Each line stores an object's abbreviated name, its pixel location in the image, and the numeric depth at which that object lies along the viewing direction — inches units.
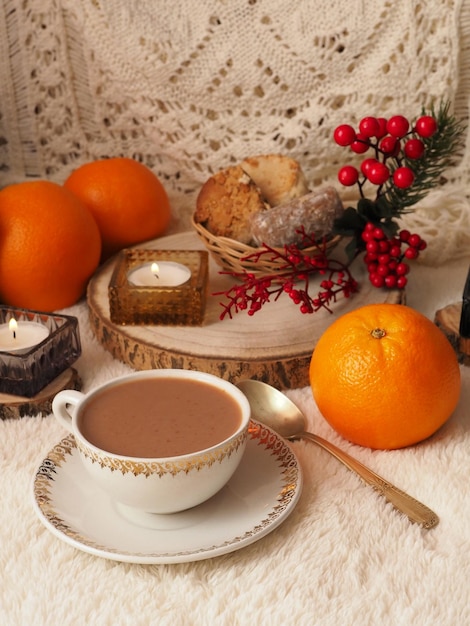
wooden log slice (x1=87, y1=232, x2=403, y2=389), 38.4
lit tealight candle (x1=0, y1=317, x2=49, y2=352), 38.5
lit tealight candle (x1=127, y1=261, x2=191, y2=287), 43.4
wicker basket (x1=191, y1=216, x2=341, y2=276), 43.3
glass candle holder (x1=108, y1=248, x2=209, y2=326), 41.5
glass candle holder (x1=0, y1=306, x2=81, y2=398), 36.7
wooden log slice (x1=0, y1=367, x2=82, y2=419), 36.6
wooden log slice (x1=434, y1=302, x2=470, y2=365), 40.7
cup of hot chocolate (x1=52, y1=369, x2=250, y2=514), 26.9
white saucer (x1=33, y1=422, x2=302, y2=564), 27.1
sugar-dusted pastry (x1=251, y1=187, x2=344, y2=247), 42.9
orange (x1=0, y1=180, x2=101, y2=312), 44.1
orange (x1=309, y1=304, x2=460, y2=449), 32.6
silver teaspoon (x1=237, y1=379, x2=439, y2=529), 30.0
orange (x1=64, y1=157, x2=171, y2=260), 50.0
